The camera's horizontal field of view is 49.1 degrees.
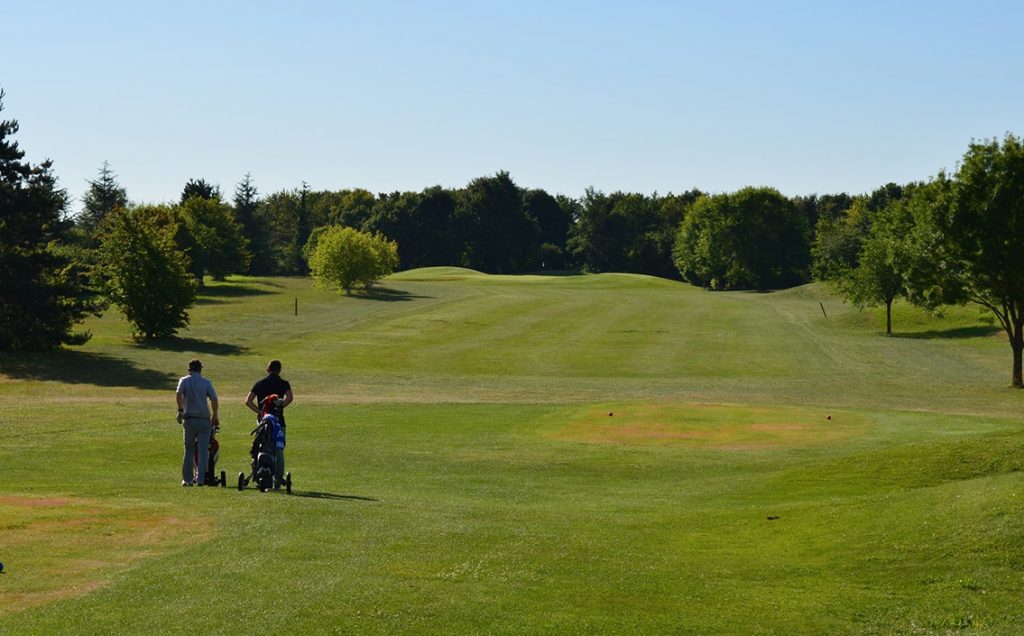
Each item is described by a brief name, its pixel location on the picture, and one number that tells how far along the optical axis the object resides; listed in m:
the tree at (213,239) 127.44
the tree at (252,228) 167.75
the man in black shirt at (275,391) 22.20
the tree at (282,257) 177.12
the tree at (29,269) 66.06
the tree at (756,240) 165.38
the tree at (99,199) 164.88
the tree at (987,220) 54.44
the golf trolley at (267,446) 21.70
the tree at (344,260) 132.00
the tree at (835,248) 128.38
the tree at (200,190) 155.62
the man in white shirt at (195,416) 22.30
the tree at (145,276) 75.56
